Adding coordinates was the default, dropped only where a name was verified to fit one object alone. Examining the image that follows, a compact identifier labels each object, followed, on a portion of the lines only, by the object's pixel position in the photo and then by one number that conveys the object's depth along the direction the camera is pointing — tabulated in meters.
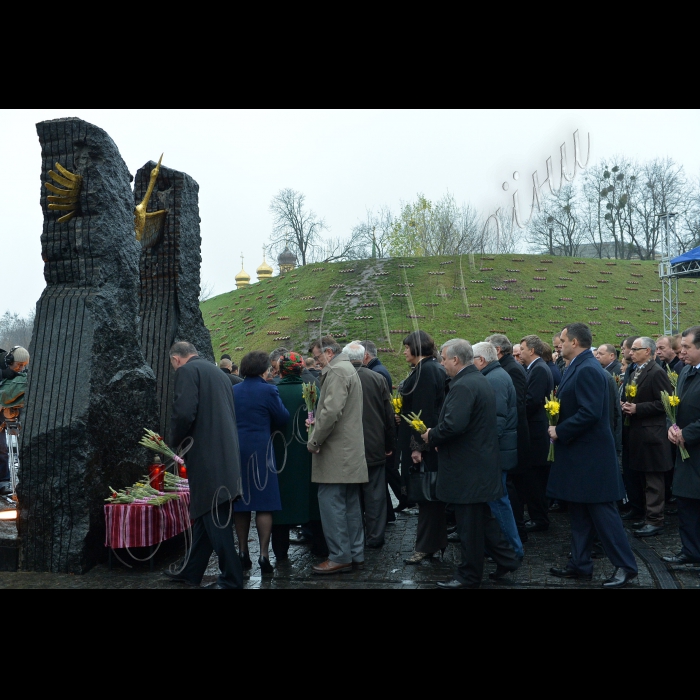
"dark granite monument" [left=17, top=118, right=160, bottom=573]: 6.07
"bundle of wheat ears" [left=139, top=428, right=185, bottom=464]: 5.45
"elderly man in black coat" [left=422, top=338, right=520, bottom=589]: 5.12
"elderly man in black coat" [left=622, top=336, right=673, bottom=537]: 7.26
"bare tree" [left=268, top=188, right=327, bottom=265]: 43.60
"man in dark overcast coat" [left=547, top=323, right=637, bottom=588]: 5.23
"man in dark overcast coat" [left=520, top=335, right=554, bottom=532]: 7.11
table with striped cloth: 5.97
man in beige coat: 5.73
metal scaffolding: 21.28
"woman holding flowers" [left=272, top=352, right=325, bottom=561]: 6.25
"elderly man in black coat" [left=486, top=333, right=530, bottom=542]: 6.84
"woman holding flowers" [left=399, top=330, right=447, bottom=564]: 6.11
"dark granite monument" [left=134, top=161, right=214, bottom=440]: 9.42
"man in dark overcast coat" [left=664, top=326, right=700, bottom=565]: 5.68
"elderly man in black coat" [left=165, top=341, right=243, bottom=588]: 5.15
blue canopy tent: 20.27
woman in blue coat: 5.90
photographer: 8.81
